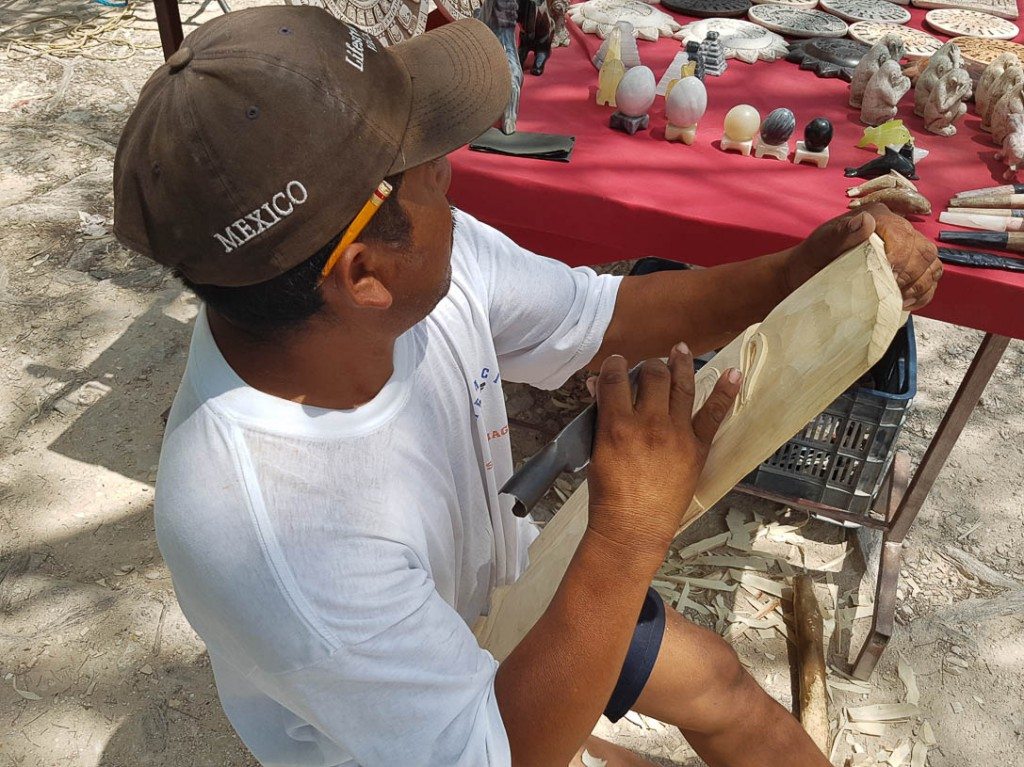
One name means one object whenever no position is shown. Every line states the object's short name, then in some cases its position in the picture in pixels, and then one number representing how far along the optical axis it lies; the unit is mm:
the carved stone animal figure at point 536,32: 2445
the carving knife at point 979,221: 1865
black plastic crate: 2180
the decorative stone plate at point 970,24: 2721
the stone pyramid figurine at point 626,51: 2490
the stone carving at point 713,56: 2516
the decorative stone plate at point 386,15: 2186
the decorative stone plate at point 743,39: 2611
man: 904
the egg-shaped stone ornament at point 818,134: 2080
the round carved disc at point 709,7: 2852
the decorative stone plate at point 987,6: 2867
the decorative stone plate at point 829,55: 2533
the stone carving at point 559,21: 2537
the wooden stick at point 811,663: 2104
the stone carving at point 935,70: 2270
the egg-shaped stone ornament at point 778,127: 2104
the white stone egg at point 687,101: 2145
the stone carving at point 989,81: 2264
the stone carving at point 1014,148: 2070
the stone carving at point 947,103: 2219
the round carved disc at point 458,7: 2242
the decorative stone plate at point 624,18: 2727
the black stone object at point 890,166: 2031
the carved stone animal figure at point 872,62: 2330
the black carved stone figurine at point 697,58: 2447
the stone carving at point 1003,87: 2189
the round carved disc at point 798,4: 2889
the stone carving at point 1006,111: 2137
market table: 1924
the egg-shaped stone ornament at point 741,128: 2146
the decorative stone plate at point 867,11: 2824
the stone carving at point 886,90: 2256
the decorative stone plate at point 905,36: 2588
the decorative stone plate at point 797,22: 2734
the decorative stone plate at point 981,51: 2469
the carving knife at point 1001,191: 1941
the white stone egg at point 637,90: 2197
